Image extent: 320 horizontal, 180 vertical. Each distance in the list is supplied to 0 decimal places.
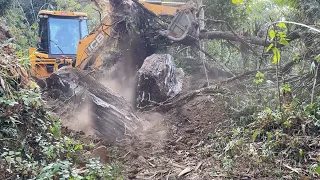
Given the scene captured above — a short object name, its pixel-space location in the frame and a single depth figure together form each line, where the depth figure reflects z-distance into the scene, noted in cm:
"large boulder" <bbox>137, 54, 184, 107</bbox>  718
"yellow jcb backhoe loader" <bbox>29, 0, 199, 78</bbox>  791
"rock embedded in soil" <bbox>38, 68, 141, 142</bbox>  605
